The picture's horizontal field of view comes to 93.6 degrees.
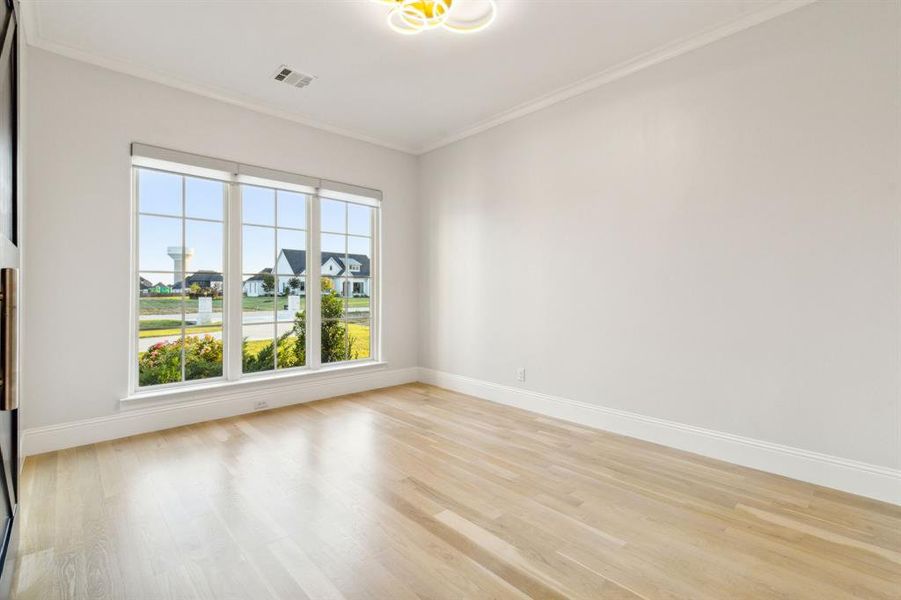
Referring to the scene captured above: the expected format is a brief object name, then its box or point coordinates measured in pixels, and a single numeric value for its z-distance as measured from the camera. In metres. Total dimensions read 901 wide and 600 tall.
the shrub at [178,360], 3.75
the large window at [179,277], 3.72
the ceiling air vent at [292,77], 3.56
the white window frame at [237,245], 3.62
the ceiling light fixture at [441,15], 2.60
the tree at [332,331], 4.84
